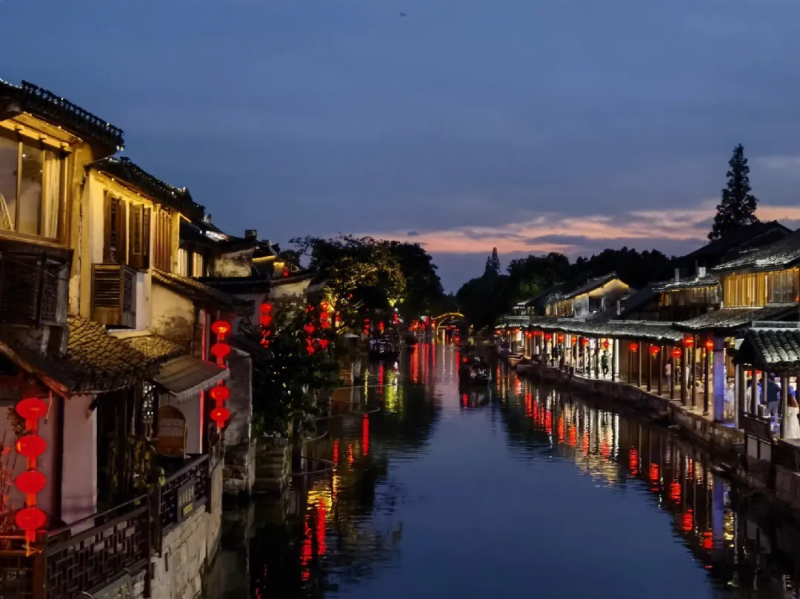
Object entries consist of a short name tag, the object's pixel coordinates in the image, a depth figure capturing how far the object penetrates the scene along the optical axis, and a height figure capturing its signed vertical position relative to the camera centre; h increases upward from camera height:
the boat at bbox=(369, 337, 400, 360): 97.50 -1.97
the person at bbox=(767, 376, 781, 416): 34.25 -2.04
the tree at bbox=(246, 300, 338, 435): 29.53 -1.41
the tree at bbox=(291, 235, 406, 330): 64.75 +3.53
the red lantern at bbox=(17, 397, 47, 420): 12.12 -0.95
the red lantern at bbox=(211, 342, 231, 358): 24.48 -0.49
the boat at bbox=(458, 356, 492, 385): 69.50 -2.88
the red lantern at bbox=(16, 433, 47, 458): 12.16 -1.41
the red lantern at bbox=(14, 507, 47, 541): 11.81 -2.22
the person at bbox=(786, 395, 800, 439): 28.03 -2.51
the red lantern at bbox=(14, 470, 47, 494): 12.14 -1.83
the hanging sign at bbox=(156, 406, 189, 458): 20.61 -2.19
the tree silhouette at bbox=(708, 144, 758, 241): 95.12 +12.35
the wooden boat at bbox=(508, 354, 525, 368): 96.57 -2.81
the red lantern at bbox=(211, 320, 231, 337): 24.42 +0.02
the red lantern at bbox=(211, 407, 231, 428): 23.72 -2.01
